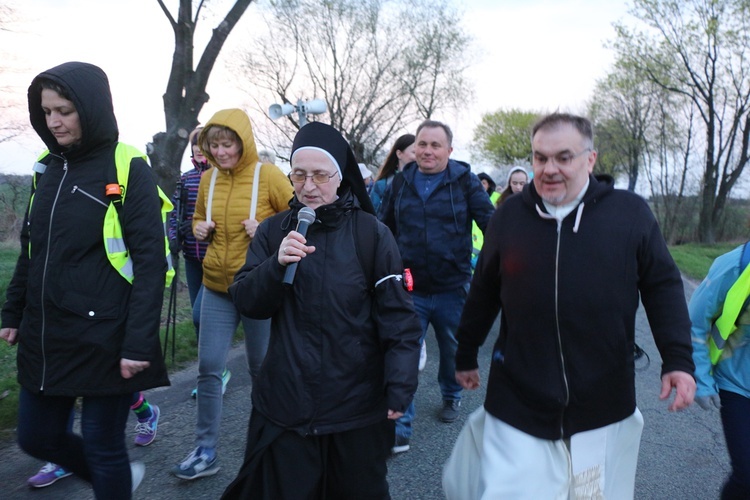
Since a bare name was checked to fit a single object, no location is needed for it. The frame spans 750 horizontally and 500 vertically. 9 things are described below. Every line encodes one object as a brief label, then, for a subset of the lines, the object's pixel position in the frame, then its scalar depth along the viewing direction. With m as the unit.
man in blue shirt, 4.25
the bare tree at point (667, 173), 26.70
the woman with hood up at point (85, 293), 2.49
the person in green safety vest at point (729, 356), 2.54
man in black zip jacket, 2.24
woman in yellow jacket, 3.55
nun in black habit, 2.30
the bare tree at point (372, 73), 27.84
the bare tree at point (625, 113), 25.56
